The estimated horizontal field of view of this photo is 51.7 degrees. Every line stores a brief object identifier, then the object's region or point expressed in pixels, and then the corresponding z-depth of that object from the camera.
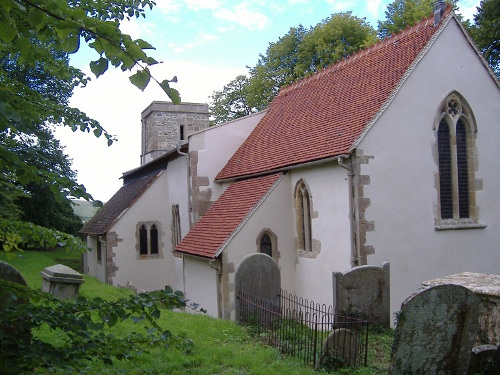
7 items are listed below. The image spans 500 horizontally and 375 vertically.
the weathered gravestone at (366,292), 10.39
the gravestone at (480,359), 6.80
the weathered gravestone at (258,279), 11.07
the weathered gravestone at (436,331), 6.48
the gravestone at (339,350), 7.79
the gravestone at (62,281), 12.29
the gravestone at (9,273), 6.42
